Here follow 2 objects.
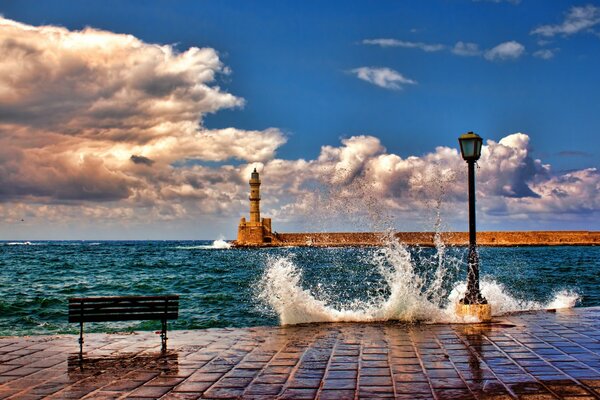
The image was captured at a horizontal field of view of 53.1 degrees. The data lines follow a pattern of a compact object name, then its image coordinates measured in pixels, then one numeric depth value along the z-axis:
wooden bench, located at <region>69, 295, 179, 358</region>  7.97
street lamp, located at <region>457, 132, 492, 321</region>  10.15
